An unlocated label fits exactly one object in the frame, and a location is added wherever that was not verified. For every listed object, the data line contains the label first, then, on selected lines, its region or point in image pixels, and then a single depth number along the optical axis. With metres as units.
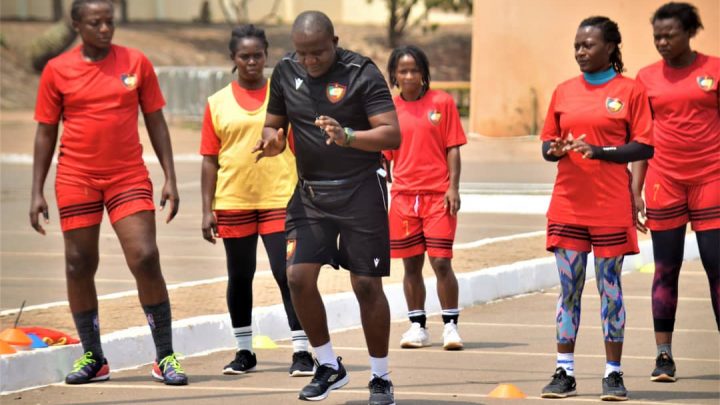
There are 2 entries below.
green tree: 78.78
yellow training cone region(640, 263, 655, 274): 20.76
